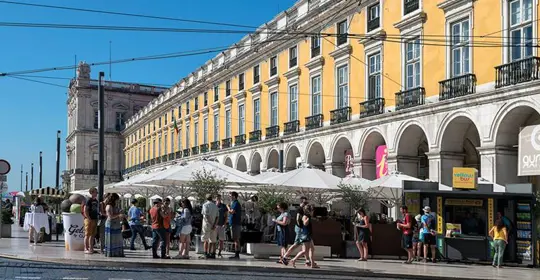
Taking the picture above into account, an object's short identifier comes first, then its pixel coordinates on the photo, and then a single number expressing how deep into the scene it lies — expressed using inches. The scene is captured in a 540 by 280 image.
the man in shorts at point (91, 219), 766.5
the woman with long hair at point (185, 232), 759.1
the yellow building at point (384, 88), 974.4
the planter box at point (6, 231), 1154.0
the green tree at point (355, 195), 971.3
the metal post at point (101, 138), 1096.2
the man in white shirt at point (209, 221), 761.0
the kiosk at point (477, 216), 804.6
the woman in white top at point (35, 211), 978.5
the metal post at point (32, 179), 4393.5
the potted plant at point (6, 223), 1157.1
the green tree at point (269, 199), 923.4
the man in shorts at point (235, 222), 793.6
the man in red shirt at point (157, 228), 754.2
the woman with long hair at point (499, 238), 772.6
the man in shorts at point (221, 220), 786.2
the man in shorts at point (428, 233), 810.2
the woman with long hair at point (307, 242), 692.7
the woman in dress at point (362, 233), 804.6
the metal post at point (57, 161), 2353.2
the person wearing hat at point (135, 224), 858.6
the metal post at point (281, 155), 1472.7
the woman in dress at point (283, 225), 730.8
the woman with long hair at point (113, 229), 735.7
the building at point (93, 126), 3900.1
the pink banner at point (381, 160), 1244.2
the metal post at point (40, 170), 3002.5
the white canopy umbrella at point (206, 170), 960.3
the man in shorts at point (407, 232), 804.6
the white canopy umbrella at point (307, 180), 947.3
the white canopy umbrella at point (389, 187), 958.4
